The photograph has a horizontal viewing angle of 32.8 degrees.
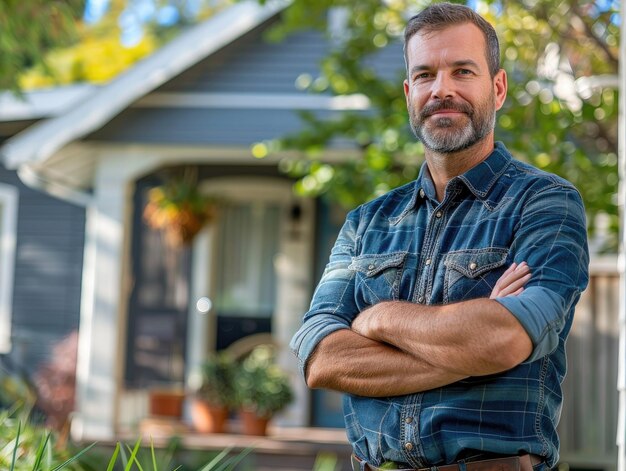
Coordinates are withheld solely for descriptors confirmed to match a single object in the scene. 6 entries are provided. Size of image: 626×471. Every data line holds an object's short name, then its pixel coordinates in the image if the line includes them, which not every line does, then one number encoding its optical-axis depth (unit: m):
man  2.33
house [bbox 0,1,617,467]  8.88
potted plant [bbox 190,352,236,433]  9.12
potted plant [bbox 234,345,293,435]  8.97
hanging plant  9.77
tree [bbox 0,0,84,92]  7.77
